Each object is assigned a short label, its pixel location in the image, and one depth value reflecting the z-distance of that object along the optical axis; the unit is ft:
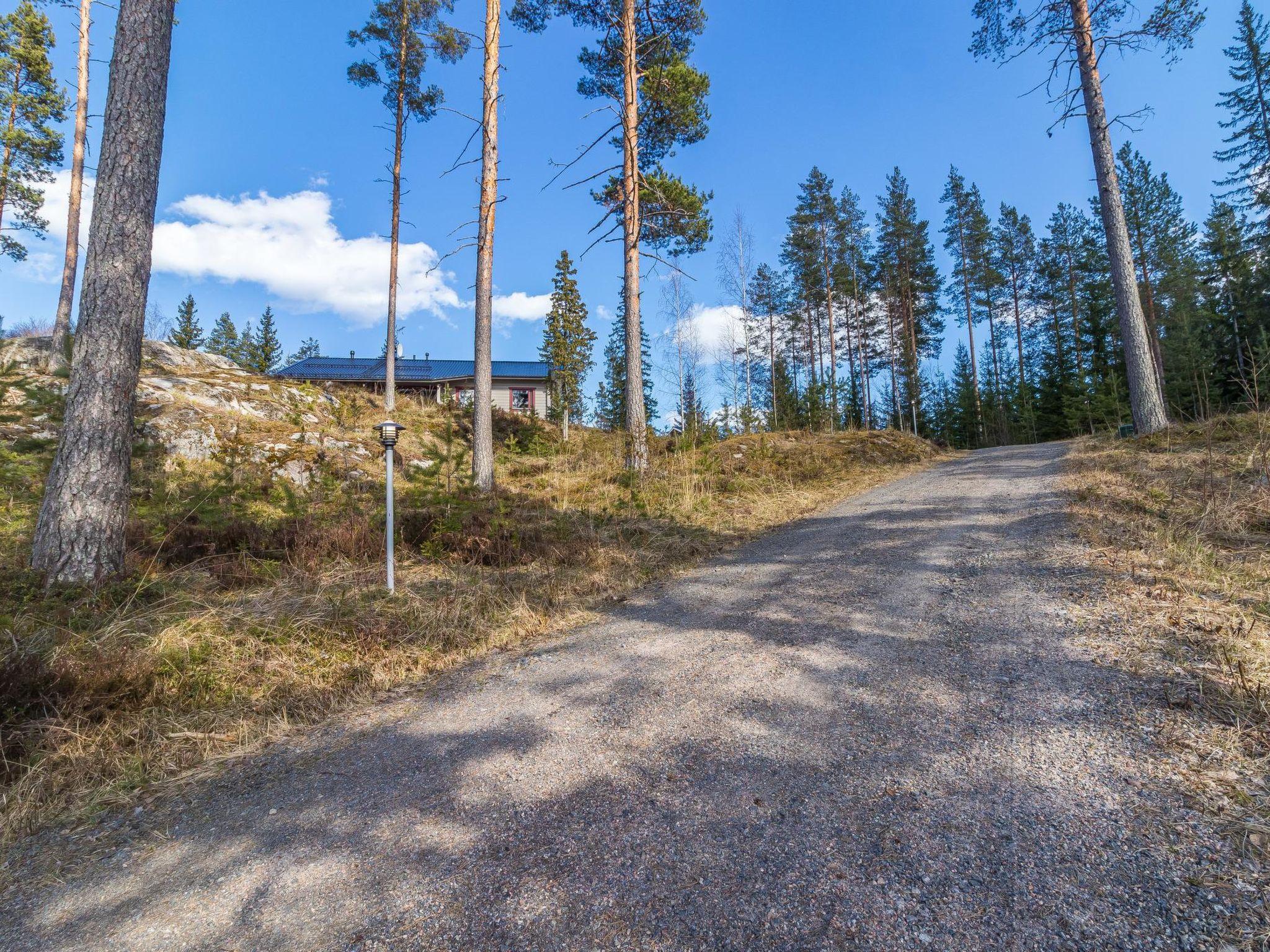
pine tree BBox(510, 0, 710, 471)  33.60
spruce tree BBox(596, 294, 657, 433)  107.96
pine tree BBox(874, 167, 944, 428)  94.89
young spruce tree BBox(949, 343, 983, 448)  96.17
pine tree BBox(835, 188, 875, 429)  92.89
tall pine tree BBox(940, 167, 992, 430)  98.94
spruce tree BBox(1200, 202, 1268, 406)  61.87
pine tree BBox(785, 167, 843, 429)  90.63
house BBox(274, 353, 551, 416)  97.25
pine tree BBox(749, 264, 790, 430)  103.81
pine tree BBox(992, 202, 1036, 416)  100.89
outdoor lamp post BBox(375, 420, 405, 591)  16.56
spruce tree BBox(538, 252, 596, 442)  85.40
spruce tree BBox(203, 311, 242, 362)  154.61
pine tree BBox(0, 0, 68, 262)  48.85
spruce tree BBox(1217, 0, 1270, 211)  65.36
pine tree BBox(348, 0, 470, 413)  52.16
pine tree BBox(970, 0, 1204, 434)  29.89
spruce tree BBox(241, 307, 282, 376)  145.38
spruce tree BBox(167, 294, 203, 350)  140.26
